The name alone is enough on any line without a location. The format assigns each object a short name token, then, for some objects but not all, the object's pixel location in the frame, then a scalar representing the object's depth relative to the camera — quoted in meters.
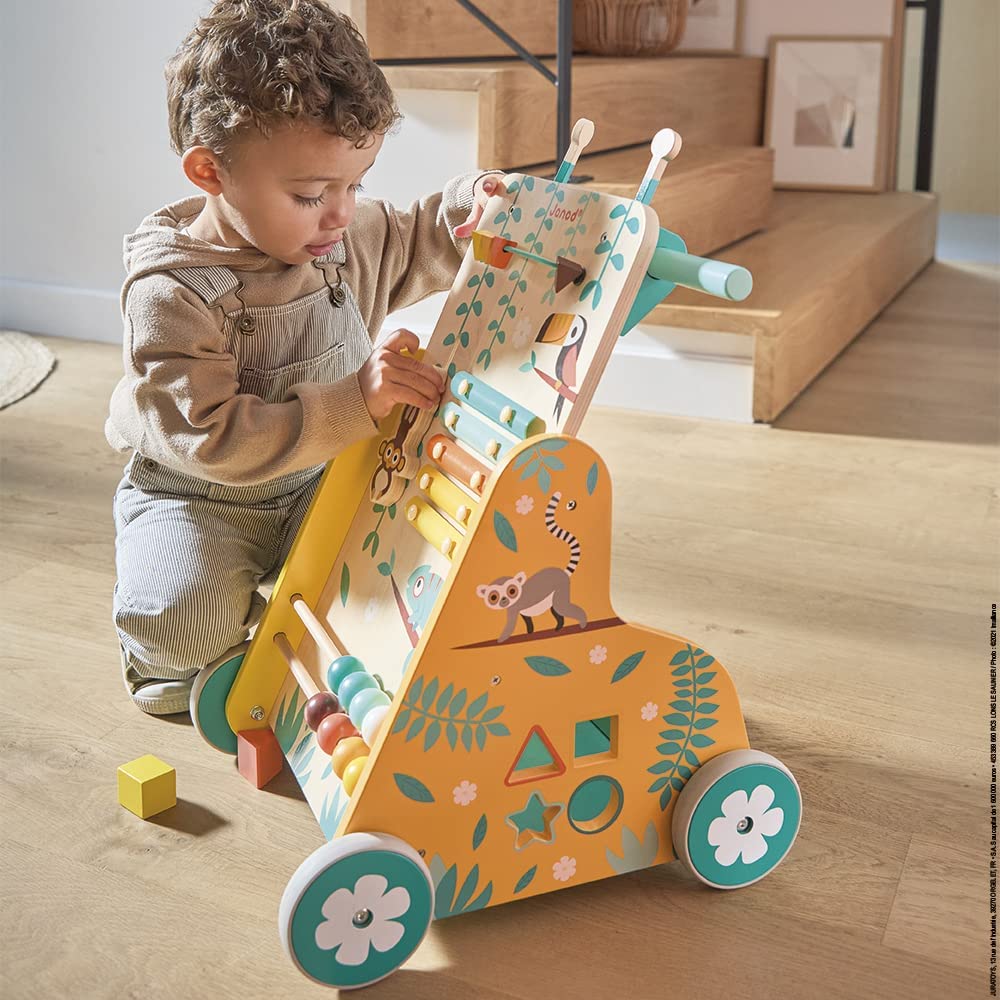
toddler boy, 0.94
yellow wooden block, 0.97
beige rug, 2.16
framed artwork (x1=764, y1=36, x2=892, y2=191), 3.24
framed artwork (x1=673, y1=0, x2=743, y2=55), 3.31
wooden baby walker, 0.79
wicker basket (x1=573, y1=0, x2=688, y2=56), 2.86
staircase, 1.99
